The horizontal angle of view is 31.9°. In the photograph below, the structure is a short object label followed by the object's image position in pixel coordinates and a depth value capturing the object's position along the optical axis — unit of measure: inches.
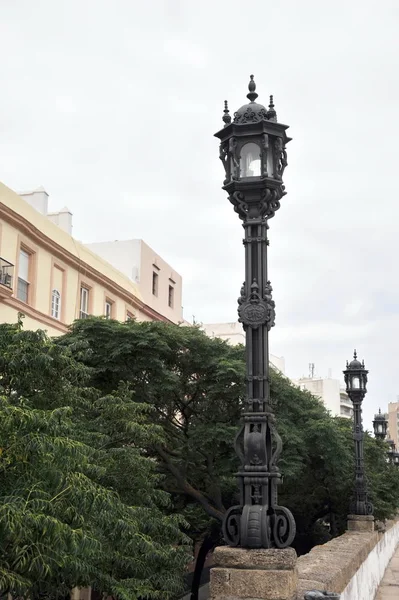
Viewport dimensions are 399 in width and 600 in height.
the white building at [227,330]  2214.6
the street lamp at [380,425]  1162.0
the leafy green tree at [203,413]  730.8
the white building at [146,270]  1259.2
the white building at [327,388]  3782.0
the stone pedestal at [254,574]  225.5
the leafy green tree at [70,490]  260.2
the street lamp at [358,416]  669.3
